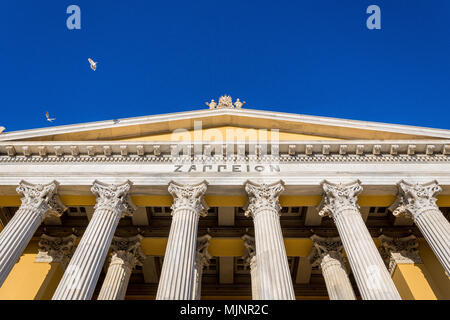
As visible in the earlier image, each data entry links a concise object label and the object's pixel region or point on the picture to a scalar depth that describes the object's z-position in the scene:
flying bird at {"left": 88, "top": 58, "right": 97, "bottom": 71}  16.95
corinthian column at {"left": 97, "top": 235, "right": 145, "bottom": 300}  16.86
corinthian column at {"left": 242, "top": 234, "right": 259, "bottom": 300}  17.20
